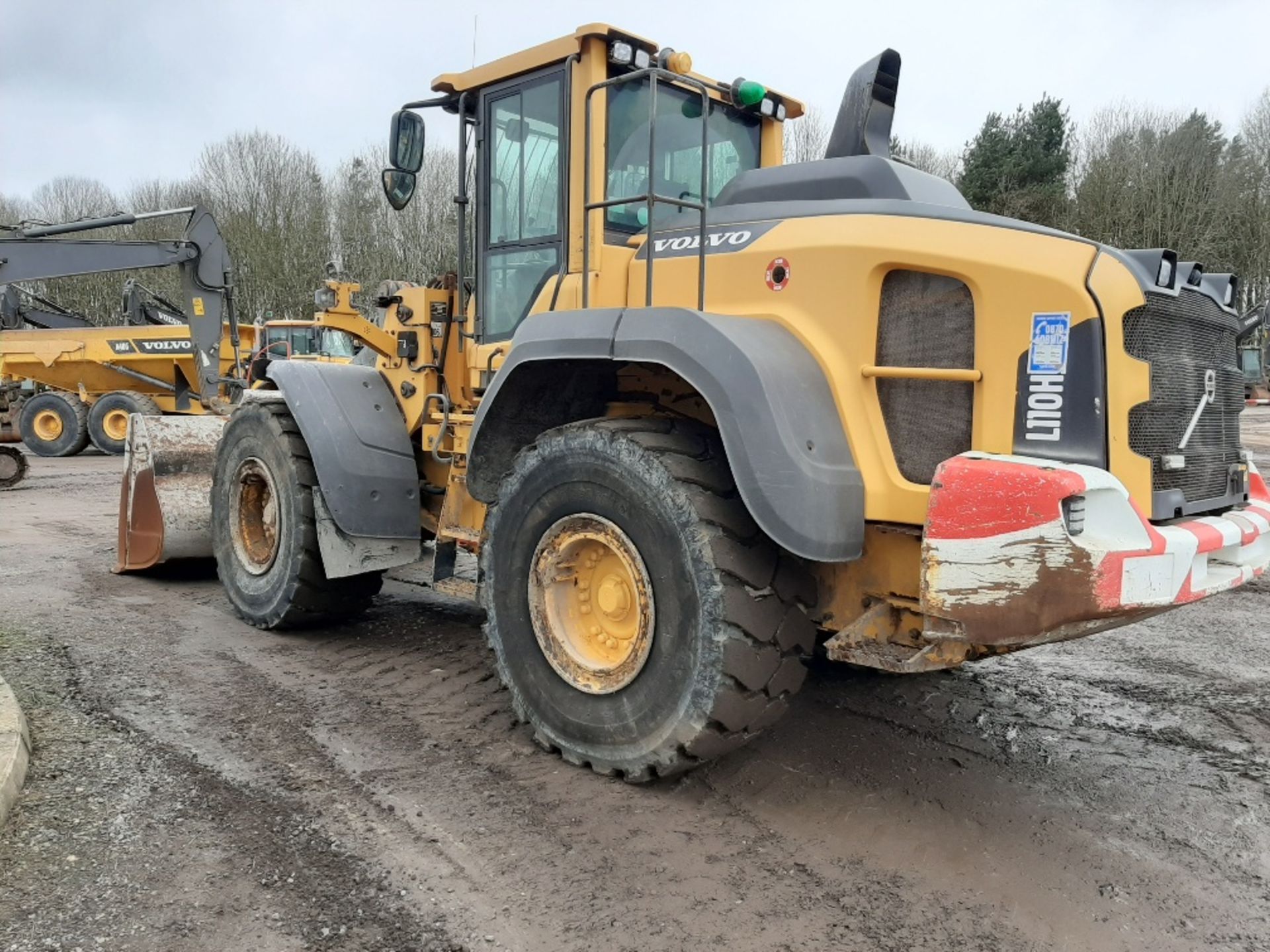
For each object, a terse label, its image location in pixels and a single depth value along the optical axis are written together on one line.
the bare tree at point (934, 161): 30.83
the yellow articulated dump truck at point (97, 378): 17.05
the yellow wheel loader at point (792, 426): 2.73
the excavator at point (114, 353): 15.41
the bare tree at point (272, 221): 29.16
